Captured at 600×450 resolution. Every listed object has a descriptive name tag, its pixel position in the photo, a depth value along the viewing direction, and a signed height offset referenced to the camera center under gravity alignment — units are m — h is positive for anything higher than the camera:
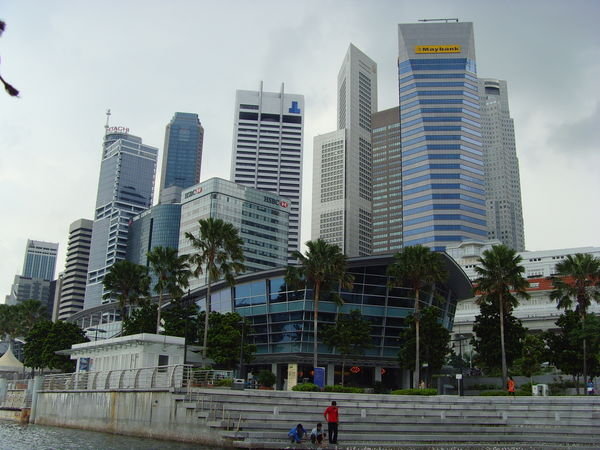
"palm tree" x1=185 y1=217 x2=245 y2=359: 60.19 +12.10
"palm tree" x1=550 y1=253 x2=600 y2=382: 58.12 +9.93
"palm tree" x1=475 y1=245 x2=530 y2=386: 58.94 +9.77
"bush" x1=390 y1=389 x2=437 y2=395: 44.03 -0.81
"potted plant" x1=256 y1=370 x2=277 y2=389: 64.47 -0.48
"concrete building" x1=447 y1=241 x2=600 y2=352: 118.12 +19.13
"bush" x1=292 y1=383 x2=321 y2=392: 42.99 -0.81
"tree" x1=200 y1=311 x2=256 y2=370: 59.84 +2.92
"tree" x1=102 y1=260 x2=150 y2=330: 72.19 +9.93
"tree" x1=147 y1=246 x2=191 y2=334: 68.19 +10.90
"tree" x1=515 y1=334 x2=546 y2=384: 62.49 +2.36
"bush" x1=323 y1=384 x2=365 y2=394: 45.09 -0.85
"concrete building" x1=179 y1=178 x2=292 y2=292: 183.25 +47.03
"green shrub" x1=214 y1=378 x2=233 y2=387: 34.34 -0.51
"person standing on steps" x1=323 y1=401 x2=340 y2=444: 25.25 -1.78
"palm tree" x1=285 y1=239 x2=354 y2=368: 60.41 +10.45
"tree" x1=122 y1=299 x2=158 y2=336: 71.38 +5.64
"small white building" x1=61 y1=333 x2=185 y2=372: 45.38 +1.37
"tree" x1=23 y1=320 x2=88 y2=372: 77.12 +2.94
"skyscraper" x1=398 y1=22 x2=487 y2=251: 187.00 +65.31
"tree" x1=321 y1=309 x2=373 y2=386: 63.00 +4.33
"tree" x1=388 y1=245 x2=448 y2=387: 60.50 +10.69
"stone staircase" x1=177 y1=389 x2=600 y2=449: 27.31 -1.89
